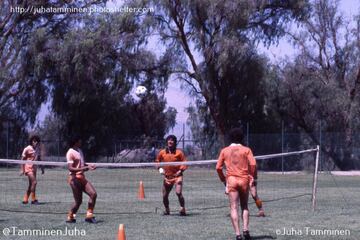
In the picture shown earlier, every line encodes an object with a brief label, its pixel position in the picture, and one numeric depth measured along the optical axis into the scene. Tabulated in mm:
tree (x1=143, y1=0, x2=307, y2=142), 45656
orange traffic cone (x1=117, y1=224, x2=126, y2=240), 9961
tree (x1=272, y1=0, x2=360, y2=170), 49219
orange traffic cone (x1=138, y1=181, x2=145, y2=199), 21470
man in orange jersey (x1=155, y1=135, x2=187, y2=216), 16250
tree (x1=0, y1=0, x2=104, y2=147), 49188
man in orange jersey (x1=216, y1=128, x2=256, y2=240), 11742
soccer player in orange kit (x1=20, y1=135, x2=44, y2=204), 19147
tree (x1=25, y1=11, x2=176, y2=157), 47531
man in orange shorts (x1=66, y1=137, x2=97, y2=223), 14578
